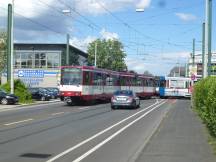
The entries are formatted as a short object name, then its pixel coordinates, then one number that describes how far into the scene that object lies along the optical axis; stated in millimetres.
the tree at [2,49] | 86581
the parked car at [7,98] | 45000
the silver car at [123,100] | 39778
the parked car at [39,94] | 58219
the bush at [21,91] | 49444
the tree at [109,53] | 105000
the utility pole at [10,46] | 44712
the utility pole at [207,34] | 33781
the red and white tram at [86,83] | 43344
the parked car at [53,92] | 64625
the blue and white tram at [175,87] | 73125
